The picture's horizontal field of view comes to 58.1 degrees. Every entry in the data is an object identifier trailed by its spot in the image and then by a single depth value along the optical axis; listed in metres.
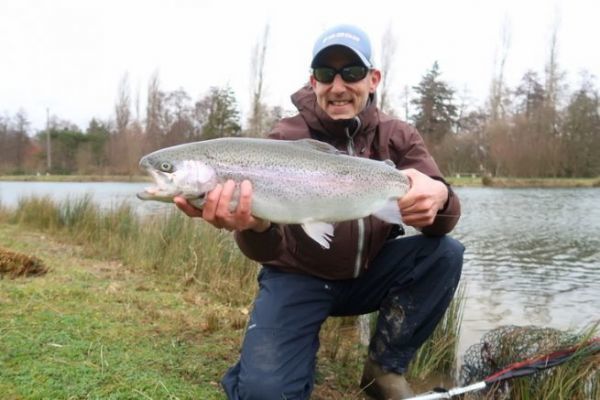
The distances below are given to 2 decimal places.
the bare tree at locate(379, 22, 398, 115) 45.72
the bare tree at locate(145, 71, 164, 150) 51.75
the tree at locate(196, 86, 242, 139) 43.97
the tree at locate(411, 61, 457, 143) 57.62
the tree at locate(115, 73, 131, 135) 56.47
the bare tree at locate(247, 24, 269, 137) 39.97
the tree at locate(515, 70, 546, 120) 53.91
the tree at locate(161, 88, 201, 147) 49.06
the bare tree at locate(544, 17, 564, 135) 42.41
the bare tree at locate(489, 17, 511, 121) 50.81
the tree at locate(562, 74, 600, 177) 40.22
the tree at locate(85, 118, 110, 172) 49.43
